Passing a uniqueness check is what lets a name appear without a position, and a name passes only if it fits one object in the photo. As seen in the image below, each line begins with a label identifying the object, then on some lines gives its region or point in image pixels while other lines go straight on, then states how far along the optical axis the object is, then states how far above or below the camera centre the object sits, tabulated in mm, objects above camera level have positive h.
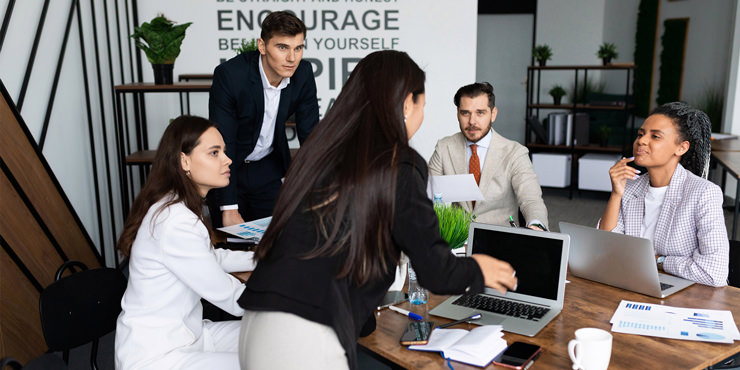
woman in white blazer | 1791 -607
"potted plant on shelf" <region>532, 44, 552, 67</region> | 6688 +241
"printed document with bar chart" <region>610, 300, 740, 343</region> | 1557 -659
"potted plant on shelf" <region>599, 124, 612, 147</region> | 6398 -609
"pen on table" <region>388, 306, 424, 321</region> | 1716 -681
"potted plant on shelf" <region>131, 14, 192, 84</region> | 3480 +180
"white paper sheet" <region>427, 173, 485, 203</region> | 2486 -465
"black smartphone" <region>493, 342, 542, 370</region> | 1405 -659
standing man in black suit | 2574 -162
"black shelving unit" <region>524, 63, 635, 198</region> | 6359 -591
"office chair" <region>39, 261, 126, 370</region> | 1847 -737
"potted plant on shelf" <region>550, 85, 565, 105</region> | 6738 -191
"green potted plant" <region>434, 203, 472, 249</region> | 1884 -461
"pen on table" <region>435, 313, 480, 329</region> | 1648 -671
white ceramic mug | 1339 -610
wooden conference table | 1431 -671
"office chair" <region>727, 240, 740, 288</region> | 2184 -670
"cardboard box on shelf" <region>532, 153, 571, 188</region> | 6496 -994
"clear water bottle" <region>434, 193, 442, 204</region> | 2059 -427
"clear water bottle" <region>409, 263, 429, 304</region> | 1832 -658
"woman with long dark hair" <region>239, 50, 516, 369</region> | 1226 -309
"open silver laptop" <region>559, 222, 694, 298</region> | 1807 -577
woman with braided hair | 1984 -443
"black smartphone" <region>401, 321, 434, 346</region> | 1541 -665
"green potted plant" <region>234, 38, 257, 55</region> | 3821 +175
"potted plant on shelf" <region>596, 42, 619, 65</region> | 6511 +246
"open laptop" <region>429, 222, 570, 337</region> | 1697 -592
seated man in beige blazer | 2869 -416
